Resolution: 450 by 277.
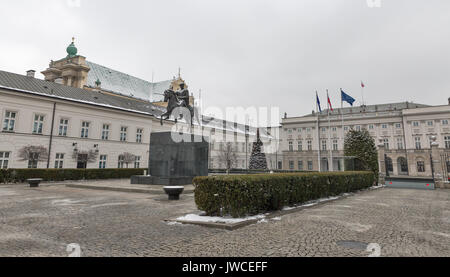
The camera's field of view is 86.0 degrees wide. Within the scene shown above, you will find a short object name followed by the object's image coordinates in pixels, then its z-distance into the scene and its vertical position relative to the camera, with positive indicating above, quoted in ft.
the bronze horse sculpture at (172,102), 70.79 +19.34
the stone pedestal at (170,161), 63.21 +1.74
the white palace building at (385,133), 179.01 +30.53
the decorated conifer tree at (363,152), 78.54 +5.88
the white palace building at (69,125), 87.45 +17.96
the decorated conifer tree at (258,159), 124.57 +4.99
